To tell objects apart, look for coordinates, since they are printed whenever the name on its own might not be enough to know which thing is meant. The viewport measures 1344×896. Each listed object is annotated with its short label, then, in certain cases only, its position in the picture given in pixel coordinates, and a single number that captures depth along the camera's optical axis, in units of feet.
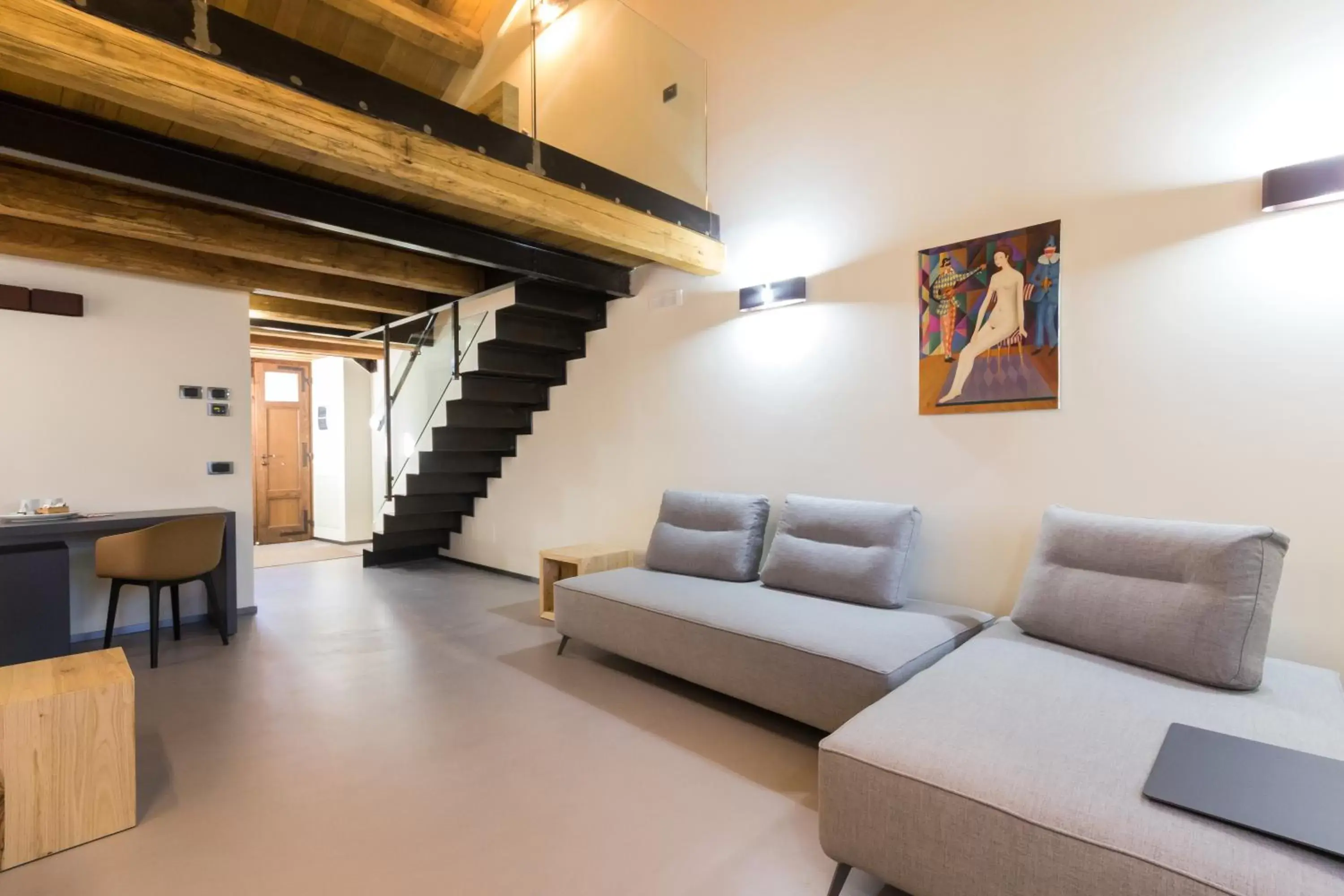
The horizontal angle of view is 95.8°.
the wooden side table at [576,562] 13.10
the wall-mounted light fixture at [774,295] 11.62
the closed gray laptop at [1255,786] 3.79
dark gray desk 9.67
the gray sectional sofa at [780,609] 7.56
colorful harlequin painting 8.91
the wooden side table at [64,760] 5.77
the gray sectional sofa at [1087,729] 3.89
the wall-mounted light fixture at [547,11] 10.84
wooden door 25.16
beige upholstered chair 10.68
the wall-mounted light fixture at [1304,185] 6.70
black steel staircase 14.88
